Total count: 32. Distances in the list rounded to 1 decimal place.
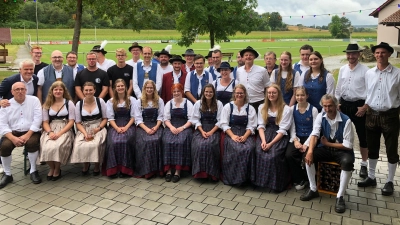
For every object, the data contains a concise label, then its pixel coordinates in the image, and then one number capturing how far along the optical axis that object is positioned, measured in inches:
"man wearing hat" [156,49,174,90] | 264.1
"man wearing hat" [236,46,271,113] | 223.6
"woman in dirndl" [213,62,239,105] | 224.2
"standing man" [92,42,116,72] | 264.6
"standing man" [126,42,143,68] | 268.4
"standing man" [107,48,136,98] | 249.4
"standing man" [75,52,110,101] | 232.5
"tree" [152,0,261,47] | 486.6
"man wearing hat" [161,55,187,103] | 253.6
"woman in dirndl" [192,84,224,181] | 201.8
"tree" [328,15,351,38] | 3083.2
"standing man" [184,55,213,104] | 244.2
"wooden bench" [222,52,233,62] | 1024.9
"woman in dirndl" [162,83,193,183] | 209.2
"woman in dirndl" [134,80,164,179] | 210.5
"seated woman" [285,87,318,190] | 188.7
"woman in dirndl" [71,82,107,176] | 206.8
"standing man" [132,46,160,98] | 247.0
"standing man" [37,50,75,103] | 231.6
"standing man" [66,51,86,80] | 245.8
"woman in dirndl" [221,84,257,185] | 195.0
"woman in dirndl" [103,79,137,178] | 210.4
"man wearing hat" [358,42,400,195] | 179.9
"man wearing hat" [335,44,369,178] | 194.8
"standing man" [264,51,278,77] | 230.8
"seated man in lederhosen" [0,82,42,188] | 202.8
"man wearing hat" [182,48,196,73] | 269.4
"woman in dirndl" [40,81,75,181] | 202.4
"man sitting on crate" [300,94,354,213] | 170.1
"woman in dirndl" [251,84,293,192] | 189.6
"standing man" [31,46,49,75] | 241.3
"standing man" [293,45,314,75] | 226.8
